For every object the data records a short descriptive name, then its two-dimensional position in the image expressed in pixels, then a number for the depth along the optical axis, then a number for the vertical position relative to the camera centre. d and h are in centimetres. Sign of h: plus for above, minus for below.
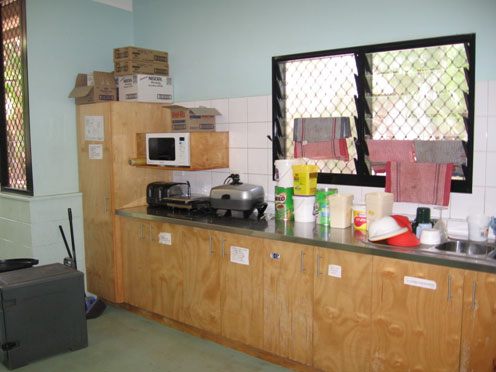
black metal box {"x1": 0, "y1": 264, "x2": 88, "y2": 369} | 293 -109
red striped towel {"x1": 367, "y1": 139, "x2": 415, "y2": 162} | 299 -3
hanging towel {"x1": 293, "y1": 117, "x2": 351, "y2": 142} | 327 +12
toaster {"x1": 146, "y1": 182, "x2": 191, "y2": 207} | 389 -38
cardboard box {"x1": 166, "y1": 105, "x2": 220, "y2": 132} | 375 +23
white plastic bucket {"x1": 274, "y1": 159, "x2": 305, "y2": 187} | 330 -18
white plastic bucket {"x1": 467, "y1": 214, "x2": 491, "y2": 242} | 257 -46
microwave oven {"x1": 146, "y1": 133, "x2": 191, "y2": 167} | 368 -2
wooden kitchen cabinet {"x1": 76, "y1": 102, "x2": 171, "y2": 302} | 388 -25
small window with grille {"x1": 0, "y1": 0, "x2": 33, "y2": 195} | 391 +37
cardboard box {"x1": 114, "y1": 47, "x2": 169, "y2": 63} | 396 +80
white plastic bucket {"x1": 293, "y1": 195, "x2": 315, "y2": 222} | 319 -43
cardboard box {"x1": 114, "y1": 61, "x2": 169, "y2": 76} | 397 +69
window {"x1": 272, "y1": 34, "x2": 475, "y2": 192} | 283 +28
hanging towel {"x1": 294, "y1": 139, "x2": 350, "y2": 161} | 330 -3
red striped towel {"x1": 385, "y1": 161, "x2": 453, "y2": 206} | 284 -23
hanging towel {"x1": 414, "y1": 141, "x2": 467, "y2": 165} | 282 -5
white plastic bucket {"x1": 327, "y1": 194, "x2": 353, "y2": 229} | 300 -42
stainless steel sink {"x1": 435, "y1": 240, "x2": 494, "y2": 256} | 256 -57
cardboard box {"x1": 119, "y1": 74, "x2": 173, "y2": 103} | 396 +51
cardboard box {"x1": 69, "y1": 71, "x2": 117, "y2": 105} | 394 +50
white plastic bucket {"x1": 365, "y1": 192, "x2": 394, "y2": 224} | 279 -36
